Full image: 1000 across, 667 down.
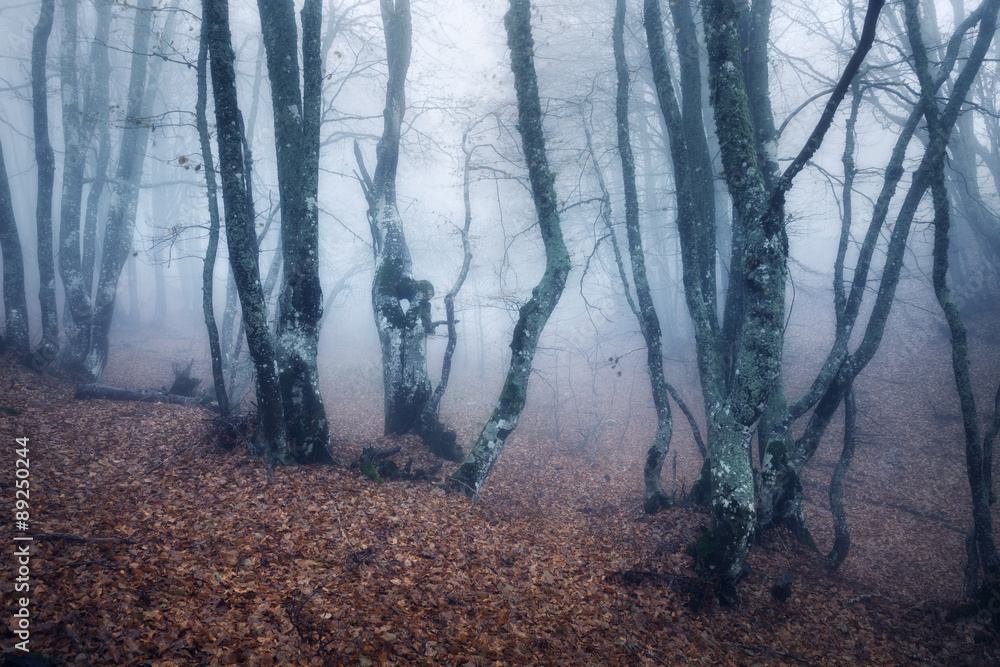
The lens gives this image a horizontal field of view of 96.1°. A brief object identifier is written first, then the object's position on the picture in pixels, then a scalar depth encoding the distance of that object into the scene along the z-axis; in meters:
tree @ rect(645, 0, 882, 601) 5.24
